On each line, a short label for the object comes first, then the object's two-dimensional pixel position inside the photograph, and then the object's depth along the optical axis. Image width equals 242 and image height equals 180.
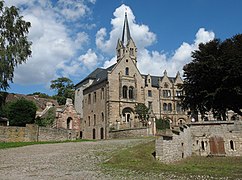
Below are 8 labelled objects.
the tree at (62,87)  56.04
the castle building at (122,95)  36.64
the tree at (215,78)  22.20
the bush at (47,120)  33.63
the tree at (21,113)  31.12
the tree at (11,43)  18.66
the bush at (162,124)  35.09
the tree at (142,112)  35.98
